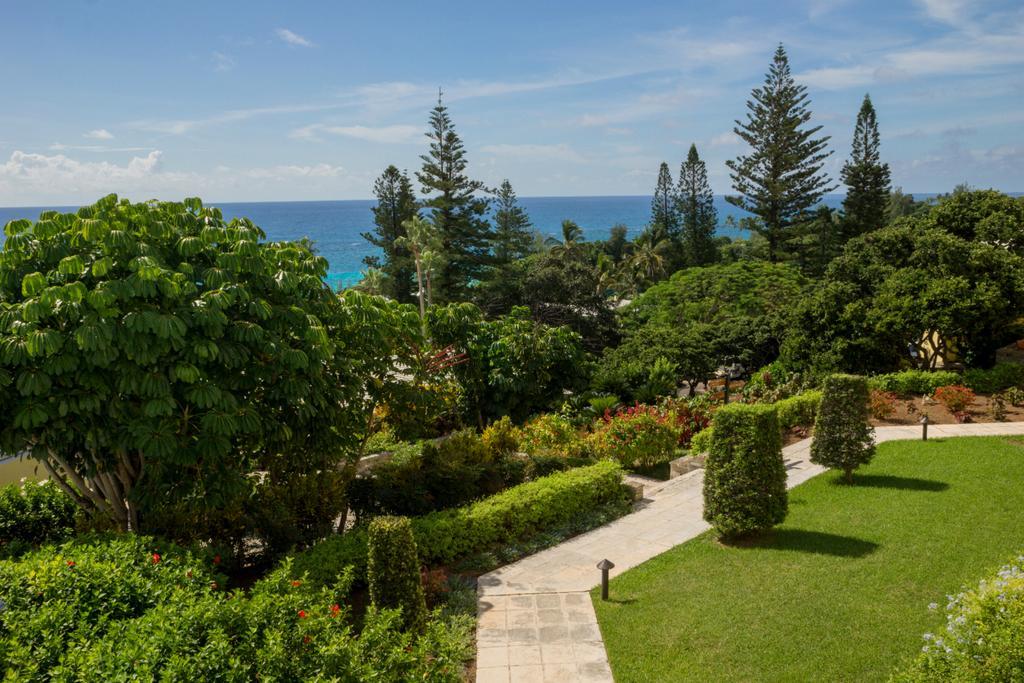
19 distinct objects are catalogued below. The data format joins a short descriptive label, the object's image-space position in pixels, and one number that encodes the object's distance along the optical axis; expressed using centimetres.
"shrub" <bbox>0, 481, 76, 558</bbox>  862
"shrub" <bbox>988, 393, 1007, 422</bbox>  1438
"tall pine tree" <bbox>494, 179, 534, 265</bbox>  4549
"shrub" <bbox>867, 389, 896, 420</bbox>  1455
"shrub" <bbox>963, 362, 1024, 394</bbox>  1630
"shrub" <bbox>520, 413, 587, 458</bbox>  1209
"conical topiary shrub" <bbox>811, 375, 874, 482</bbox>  1006
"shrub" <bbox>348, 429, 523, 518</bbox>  945
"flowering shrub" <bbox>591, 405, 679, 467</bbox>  1227
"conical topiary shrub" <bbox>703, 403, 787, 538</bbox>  819
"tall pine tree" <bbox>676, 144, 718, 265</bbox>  4809
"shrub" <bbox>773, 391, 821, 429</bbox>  1398
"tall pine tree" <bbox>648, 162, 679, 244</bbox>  5438
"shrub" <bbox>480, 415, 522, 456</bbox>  1161
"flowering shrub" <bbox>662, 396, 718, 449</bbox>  1420
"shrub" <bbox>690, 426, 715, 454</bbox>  1262
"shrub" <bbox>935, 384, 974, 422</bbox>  1473
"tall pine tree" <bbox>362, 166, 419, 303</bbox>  4081
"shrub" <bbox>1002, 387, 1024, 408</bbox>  1525
